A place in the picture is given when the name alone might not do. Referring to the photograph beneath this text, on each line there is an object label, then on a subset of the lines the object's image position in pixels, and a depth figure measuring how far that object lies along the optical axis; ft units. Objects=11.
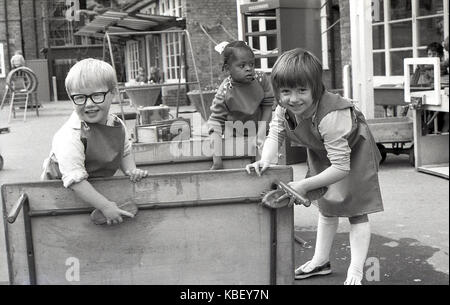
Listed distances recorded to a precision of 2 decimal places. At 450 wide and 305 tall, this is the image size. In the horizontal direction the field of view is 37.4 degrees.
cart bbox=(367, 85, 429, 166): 22.65
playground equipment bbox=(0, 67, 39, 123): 54.90
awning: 60.03
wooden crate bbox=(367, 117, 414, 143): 22.63
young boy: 8.77
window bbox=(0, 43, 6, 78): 89.34
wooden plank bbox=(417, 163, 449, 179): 18.65
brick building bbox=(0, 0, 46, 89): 89.56
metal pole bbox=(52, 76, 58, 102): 100.27
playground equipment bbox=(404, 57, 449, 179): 20.01
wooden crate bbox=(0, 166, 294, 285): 7.82
